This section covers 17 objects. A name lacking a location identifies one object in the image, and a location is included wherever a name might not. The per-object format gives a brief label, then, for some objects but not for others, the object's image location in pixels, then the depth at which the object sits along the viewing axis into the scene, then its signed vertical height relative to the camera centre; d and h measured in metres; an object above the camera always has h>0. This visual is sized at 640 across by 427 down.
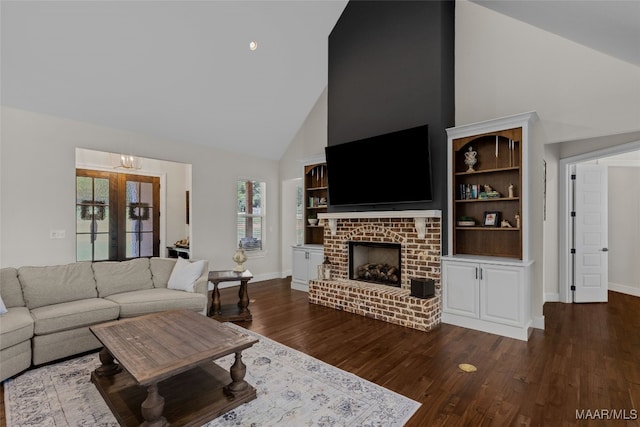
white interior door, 4.95 -0.34
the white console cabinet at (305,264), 5.71 -0.94
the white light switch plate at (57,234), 4.21 -0.27
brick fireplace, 3.96 -0.81
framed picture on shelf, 4.04 -0.08
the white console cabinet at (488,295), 3.51 -0.98
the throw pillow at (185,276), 3.95 -0.78
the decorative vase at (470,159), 4.16 +0.71
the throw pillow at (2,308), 2.87 -0.86
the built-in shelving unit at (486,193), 3.93 +0.25
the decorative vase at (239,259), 4.54 -0.66
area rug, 2.10 -1.37
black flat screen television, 4.15 +0.63
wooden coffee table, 1.94 -1.11
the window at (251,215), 6.61 -0.03
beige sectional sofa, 2.73 -0.93
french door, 5.65 -0.03
